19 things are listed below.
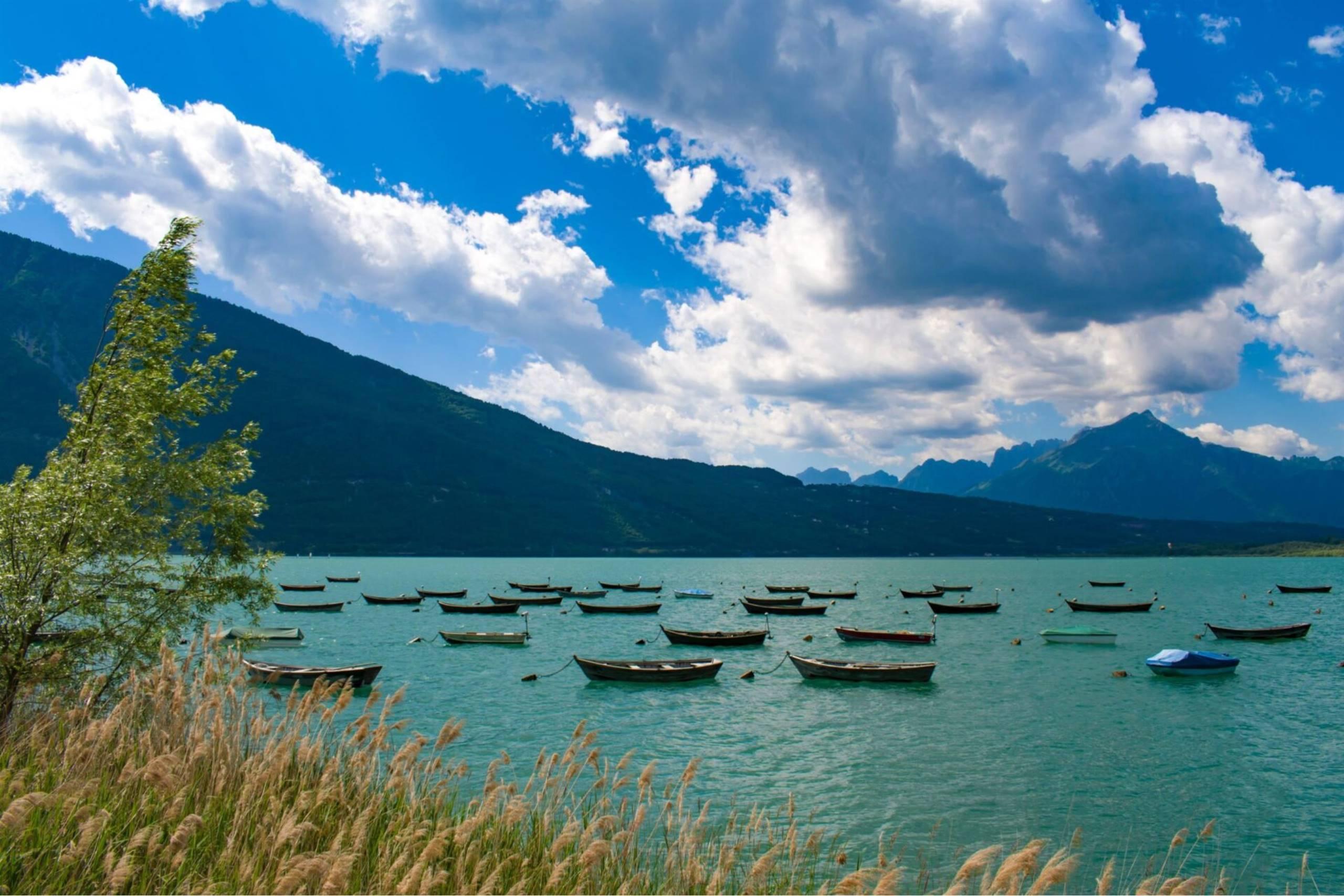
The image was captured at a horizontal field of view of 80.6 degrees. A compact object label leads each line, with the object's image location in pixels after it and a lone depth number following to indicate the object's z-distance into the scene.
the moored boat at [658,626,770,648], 60.03
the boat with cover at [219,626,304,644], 58.50
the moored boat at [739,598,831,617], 86.12
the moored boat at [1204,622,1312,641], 65.31
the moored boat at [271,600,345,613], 87.62
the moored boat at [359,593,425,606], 99.31
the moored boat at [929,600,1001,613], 89.06
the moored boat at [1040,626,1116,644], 63.41
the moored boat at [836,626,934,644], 62.88
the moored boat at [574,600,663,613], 88.38
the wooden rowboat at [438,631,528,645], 59.94
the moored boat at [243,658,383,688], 35.75
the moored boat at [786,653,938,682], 42.97
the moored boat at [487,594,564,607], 102.12
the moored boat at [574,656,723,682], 41.62
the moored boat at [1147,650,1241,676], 46.44
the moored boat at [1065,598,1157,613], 90.31
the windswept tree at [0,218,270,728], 14.26
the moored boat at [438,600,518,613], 80.75
